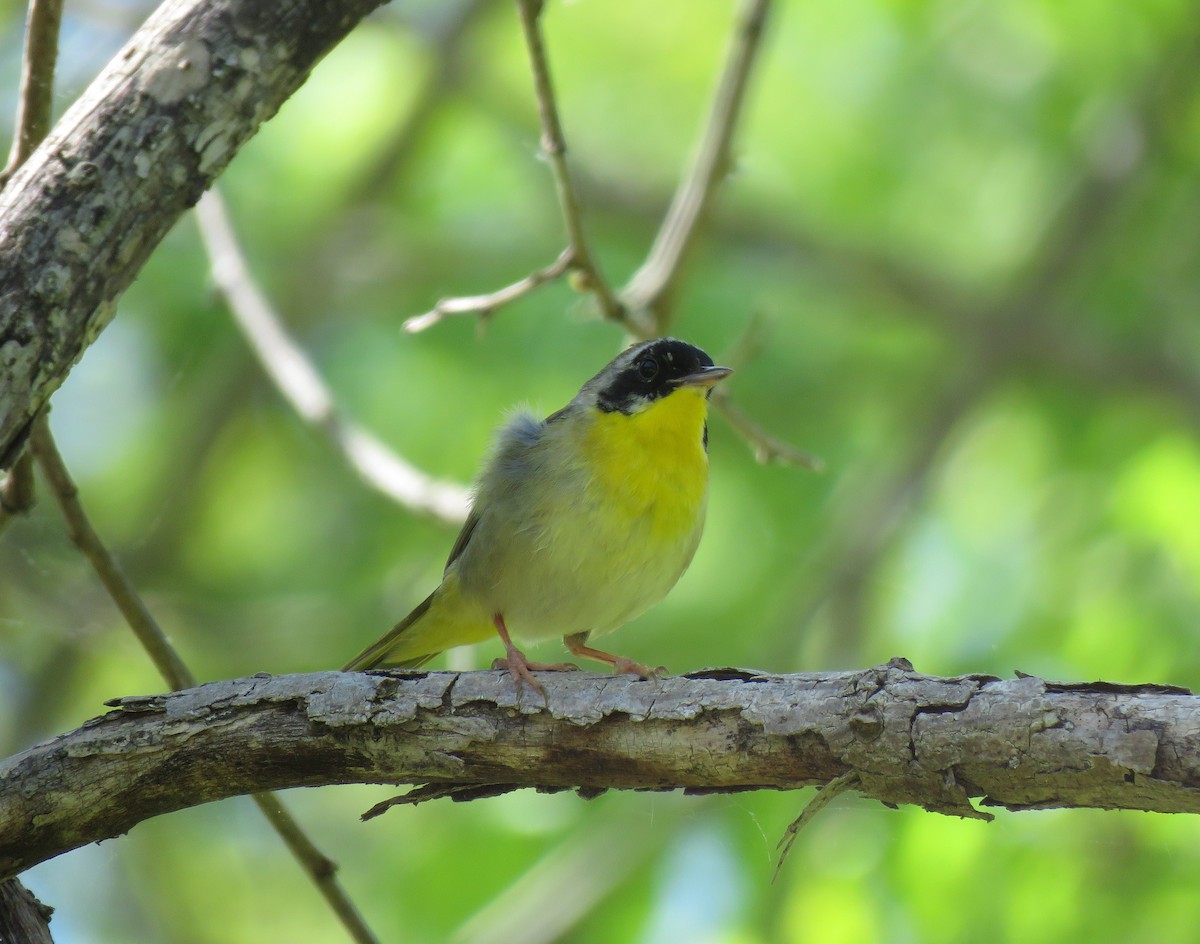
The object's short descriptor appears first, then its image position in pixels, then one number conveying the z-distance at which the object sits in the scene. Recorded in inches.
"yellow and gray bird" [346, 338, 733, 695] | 437.7
